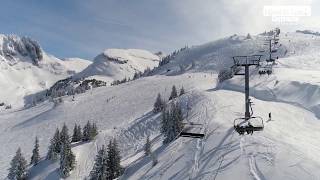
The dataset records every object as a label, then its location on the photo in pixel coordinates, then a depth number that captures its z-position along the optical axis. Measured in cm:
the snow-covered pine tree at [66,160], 4004
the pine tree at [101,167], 3316
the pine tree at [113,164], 3362
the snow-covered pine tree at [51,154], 4485
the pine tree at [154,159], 2948
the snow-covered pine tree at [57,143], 4609
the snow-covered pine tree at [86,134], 4976
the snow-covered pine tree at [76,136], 5008
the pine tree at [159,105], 5627
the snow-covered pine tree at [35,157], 4690
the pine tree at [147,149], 3540
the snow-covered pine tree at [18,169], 4279
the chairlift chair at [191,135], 1897
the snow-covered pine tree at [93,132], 4985
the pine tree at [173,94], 6286
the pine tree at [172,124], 3693
